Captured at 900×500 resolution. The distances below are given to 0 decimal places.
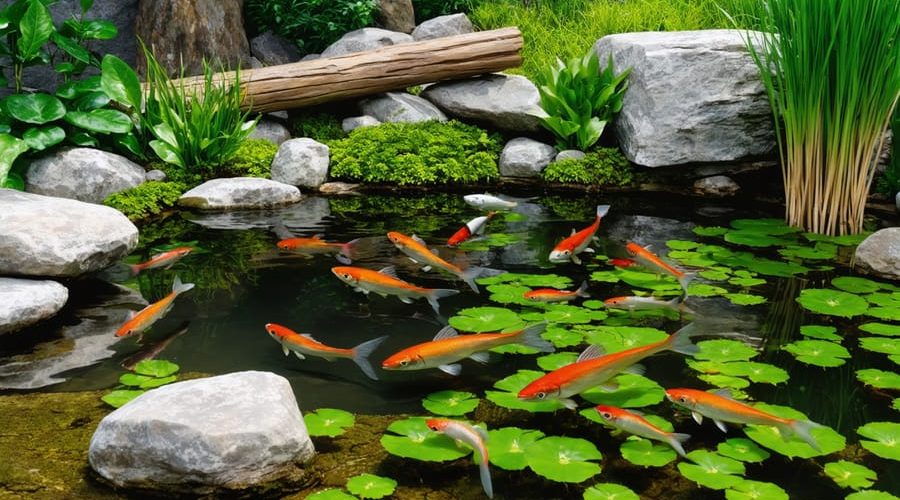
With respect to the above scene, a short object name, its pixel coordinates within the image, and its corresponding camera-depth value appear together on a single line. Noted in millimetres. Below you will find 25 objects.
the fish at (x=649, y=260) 4312
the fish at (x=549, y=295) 4117
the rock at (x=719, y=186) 7246
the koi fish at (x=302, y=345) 3426
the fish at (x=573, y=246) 4422
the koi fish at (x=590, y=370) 2869
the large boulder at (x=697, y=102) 6793
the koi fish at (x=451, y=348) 3104
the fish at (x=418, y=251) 4258
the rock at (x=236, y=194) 6797
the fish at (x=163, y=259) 4703
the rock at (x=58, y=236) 4273
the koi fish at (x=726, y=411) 2748
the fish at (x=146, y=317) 3697
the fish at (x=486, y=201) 6023
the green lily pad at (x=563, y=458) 2670
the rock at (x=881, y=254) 4934
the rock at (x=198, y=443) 2699
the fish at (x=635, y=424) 2762
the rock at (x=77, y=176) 6535
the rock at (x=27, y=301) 4023
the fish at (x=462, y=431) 2632
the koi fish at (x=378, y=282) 3955
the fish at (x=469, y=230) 4961
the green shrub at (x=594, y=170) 7402
